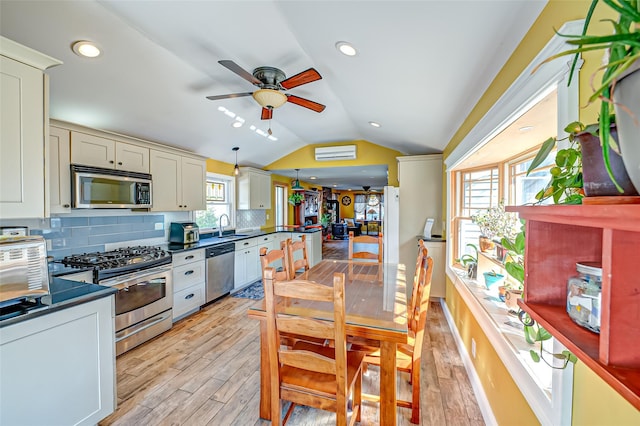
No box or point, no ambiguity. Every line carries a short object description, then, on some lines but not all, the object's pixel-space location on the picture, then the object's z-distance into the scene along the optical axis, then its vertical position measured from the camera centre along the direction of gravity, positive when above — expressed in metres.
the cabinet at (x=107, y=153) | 2.69 +0.59
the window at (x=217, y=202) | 4.82 +0.12
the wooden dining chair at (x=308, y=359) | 1.28 -0.76
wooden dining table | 1.53 -0.65
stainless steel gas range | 2.56 -0.82
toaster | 3.88 -0.36
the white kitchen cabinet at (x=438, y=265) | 3.92 -0.83
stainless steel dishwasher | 3.94 -0.95
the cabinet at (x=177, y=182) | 3.52 +0.37
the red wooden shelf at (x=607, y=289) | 0.43 -0.14
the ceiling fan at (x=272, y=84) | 2.22 +1.09
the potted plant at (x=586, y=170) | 0.47 +0.08
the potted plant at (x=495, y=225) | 2.04 -0.13
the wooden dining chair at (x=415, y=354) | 1.84 -1.00
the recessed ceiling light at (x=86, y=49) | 2.11 +1.26
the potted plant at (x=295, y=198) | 7.59 +0.28
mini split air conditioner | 5.27 +1.10
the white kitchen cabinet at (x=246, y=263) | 4.59 -0.98
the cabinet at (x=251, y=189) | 5.41 +0.40
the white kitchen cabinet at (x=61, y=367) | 1.41 -0.93
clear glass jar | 0.55 -0.19
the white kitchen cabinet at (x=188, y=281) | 3.37 -0.97
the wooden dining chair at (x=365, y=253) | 3.07 -0.49
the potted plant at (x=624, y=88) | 0.38 +0.18
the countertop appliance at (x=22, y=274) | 1.42 -0.36
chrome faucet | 4.97 -0.28
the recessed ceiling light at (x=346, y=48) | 1.91 +1.16
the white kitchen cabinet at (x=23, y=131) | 1.54 +0.45
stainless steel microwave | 2.65 +0.21
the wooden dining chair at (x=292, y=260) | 2.61 -0.50
